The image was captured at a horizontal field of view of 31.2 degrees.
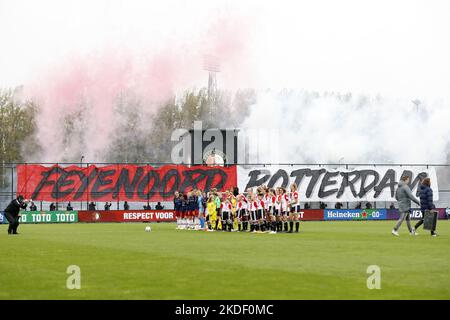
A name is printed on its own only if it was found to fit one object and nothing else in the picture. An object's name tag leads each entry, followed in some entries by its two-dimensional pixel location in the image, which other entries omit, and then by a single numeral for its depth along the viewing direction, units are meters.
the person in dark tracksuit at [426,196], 30.12
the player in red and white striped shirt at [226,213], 39.34
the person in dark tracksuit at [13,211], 36.84
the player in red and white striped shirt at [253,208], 37.25
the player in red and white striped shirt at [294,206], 35.38
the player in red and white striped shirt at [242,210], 38.44
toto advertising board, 55.56
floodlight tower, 86.19
